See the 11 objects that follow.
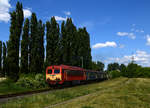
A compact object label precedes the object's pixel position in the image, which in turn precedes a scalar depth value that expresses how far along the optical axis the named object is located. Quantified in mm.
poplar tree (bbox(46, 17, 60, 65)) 36312
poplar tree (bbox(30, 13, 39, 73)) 32156
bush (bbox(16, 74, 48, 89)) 23359
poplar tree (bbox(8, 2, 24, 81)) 27516
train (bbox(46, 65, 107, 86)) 25266
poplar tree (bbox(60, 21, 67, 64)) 39906
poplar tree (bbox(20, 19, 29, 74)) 30750
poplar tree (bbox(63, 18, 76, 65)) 42000
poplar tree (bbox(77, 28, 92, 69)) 49688
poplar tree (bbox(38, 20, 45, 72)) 34344
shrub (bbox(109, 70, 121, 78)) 82931
